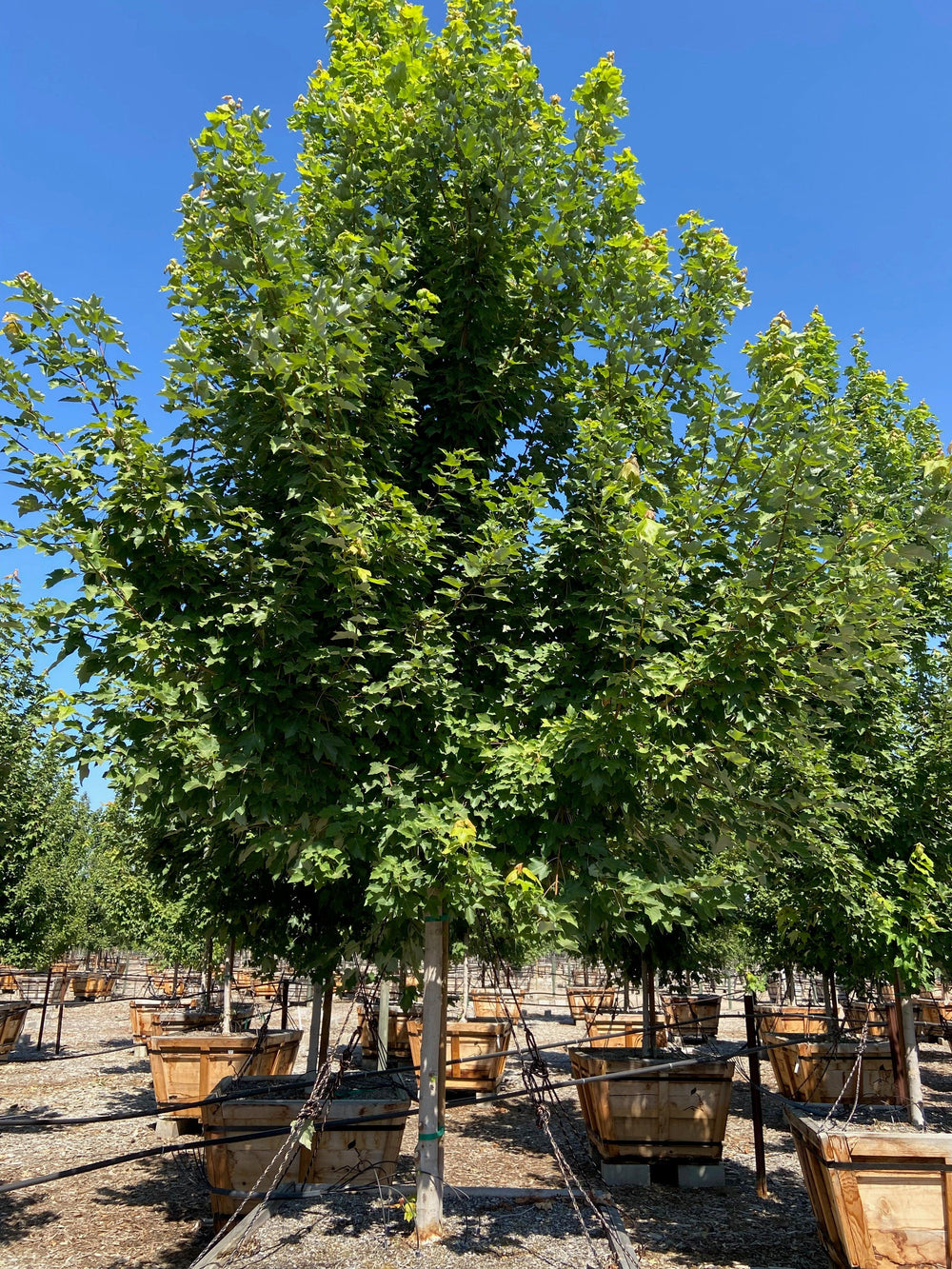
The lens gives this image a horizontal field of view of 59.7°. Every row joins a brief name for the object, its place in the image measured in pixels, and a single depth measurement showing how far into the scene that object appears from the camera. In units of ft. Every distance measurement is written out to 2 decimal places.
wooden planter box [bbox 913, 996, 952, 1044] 77.83
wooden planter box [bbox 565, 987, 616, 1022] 85.40
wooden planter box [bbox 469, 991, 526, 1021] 79.42
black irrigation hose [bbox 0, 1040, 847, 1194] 14.04
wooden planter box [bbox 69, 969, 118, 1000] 116.88
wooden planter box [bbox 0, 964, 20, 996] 103.36
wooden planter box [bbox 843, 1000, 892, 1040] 55.68
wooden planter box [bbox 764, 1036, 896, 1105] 45.32
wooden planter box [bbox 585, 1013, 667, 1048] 61.98
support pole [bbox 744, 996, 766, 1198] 28.09
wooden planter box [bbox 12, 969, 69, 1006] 117.79
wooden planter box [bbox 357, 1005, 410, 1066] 61.12
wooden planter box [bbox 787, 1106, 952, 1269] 18.10
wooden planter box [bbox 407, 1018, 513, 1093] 46.16
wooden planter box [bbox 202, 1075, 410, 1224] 24.43
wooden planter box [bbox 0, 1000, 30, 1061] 63.82
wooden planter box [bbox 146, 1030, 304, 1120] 36.06
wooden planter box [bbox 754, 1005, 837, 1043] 60.85
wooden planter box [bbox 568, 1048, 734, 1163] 30.91
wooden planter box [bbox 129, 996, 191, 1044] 66.64
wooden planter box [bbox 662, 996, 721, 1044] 70.34
